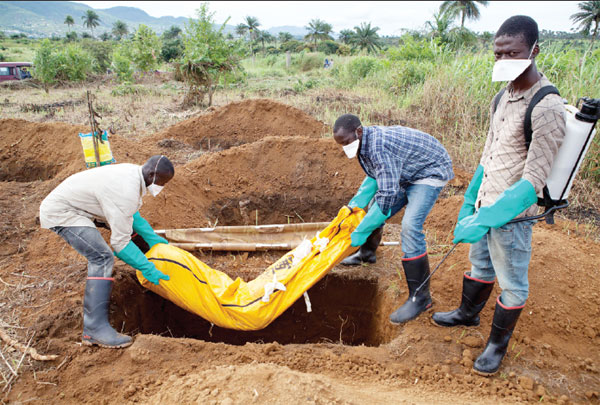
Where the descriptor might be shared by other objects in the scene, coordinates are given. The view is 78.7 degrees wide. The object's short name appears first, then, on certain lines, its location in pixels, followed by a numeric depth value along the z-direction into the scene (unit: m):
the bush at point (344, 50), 30.38
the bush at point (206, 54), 9.18
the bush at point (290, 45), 38.75
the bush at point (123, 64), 14.30
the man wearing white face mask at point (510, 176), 1.80
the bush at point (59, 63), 13.85
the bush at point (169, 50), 25.91
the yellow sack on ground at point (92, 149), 3.95
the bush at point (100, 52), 22.14
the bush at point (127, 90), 12.94
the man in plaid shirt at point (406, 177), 2.53
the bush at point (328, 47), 35.52
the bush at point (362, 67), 13.56
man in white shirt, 2.48
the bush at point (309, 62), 24.16
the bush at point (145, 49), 13.48
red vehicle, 18.50
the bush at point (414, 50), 10.19
